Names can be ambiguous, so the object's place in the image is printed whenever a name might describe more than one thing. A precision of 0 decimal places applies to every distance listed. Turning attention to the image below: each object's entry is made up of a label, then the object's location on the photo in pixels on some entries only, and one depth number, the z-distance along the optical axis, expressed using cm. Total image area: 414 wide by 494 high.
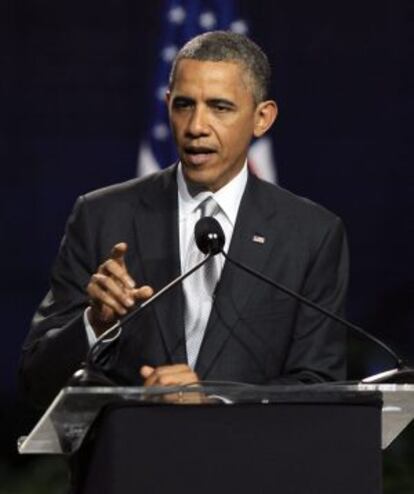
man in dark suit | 730
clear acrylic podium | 605
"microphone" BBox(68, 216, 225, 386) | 613
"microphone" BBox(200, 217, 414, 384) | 643
